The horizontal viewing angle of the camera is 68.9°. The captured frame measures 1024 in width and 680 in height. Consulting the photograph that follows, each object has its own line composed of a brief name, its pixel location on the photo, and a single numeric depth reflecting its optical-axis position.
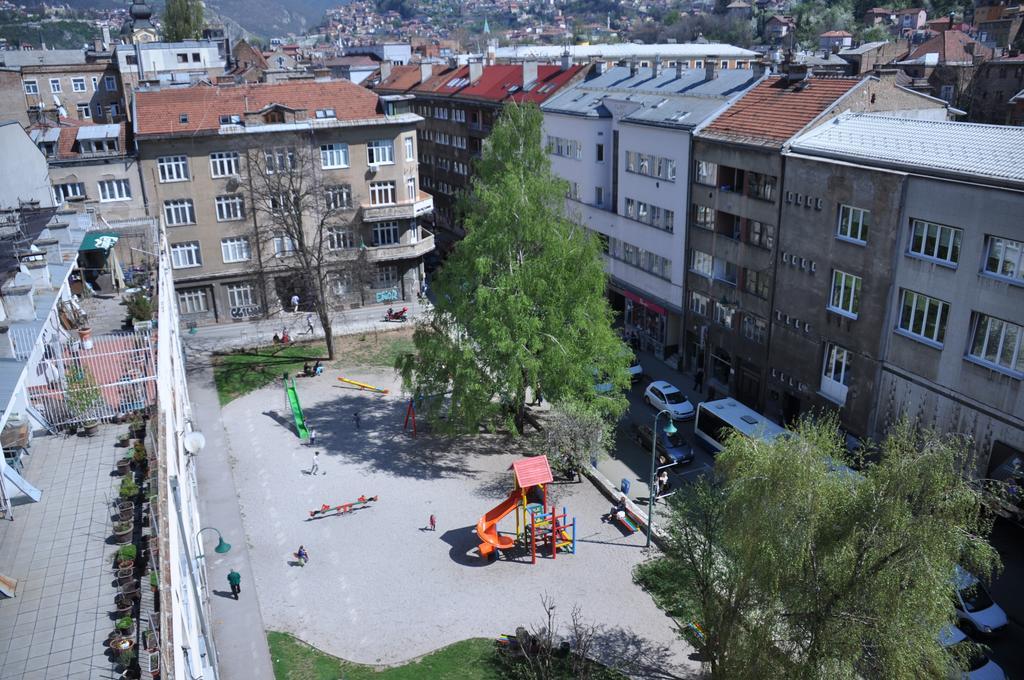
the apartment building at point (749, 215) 33.50
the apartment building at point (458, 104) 58.28
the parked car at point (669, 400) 36.22
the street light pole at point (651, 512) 25.14
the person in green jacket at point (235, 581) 22.84
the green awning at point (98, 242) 27.12
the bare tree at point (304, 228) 42.69
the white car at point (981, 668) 19.34
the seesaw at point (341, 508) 27.92
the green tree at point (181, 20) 97.19
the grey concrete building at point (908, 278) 24.45
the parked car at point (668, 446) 31.61
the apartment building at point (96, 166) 43.47
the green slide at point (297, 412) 34.38
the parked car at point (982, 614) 21.38
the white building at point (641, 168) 40.22
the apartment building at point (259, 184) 45.31
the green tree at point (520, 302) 28.47
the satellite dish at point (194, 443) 19.64
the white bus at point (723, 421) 31.12
